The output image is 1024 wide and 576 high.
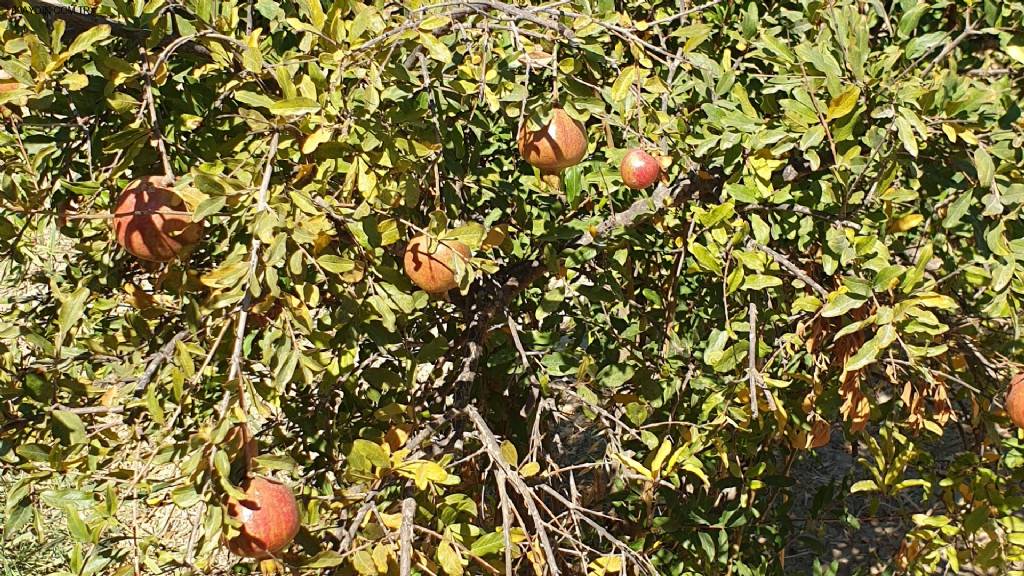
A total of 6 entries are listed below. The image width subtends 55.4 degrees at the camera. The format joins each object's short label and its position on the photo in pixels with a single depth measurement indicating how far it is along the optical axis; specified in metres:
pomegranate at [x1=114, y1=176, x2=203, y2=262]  1.52
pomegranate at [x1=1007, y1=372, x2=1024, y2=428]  1.75
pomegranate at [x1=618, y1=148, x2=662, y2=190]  1.82
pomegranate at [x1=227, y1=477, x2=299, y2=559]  1.34
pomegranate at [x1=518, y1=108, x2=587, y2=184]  1.62
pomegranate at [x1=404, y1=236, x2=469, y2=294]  1.61
